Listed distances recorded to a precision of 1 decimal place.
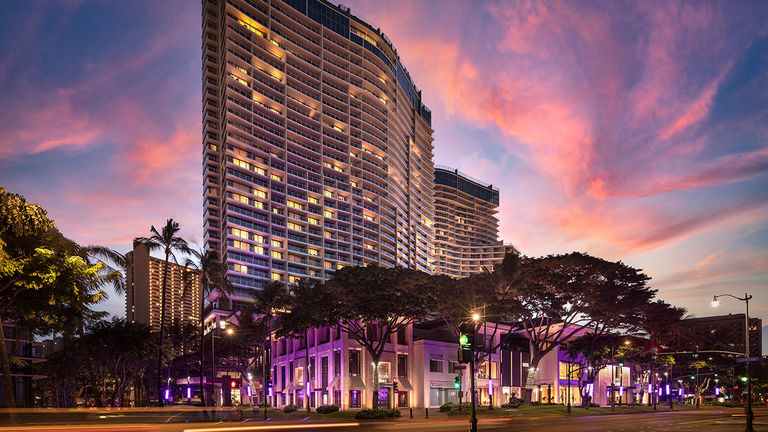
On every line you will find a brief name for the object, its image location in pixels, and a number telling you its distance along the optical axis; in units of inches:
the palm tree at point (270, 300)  2815.0
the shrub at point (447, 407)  2000.6
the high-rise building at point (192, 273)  2268.0
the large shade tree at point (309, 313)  2091.5
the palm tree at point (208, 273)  2379.4
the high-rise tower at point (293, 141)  5679.1
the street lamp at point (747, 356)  1156.7
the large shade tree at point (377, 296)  2015.3
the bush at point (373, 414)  1745.8
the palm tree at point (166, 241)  2082.9
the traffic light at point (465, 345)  748.0
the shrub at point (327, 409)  2066.9
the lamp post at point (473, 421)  766.6
